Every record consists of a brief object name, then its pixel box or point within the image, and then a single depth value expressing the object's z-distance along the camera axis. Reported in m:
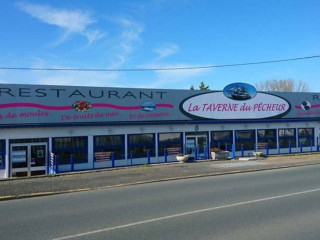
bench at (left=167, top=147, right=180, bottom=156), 24.89
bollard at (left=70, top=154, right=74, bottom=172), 20.70
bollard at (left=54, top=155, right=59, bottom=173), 19.85
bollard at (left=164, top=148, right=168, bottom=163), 23.96
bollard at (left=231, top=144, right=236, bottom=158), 26.09
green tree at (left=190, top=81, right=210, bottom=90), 71.26
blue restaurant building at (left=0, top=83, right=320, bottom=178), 20.42
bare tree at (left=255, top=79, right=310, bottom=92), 64.22
